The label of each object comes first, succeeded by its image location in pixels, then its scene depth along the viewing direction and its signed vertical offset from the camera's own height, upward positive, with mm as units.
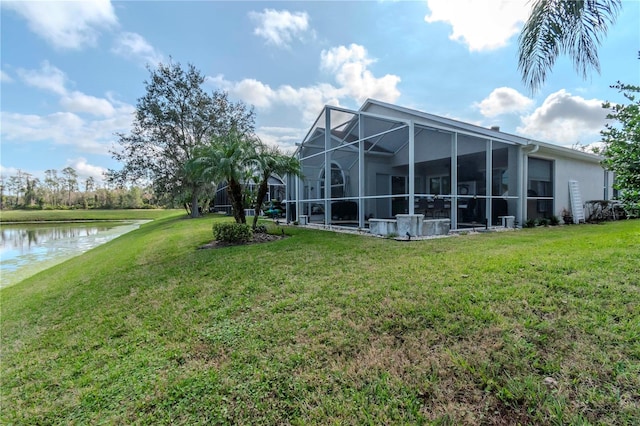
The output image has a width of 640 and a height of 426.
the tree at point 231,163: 8648 +1324
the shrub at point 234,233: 8422 -751
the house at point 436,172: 9945 +1353
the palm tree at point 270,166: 9148 +1315
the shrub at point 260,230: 9688 -776
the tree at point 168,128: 22766 +6350
